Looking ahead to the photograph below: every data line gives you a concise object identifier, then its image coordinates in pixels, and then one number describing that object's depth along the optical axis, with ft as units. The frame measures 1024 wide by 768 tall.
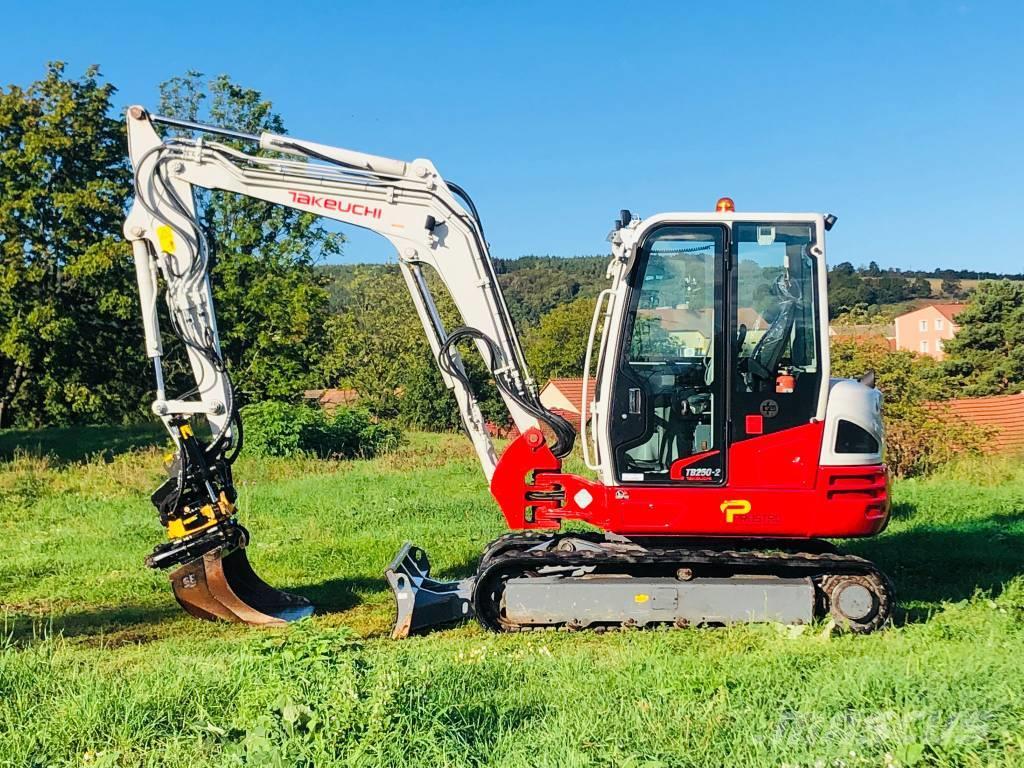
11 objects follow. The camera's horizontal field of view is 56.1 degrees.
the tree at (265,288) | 104.78
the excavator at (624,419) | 23.12
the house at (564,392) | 102.42
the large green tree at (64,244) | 88.63
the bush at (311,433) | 66.80
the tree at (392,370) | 118.61
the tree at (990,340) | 165.07
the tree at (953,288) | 287.28
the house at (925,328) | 247.91
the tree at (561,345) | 185.88
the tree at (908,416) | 55.57
